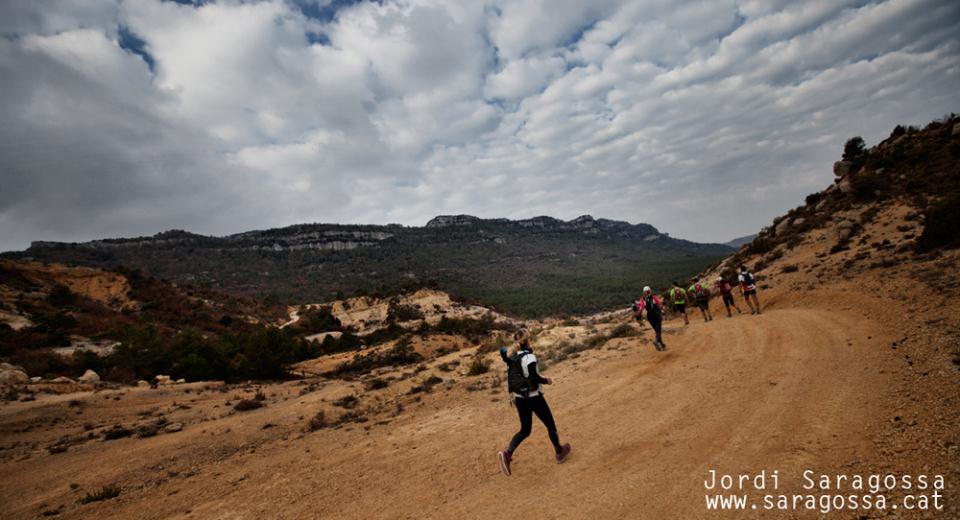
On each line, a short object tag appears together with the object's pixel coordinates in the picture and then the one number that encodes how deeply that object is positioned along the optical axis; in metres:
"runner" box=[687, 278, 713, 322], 18.77
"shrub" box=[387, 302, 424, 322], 49.66
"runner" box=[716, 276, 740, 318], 18.19
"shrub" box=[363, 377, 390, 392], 17.14
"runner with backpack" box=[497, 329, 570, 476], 5.80
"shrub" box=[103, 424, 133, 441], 13.43
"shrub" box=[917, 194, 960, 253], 15.13
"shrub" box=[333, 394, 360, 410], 14.30
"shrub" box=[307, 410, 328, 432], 11.92
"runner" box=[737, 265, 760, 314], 17.54
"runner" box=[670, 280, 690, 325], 17.39
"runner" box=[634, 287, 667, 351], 12.58
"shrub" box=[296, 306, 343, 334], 49.62
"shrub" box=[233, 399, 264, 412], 16.36
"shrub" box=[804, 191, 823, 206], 35.42
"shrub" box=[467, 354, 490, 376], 16.09
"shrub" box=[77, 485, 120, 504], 8.31
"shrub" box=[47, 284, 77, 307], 41.34
